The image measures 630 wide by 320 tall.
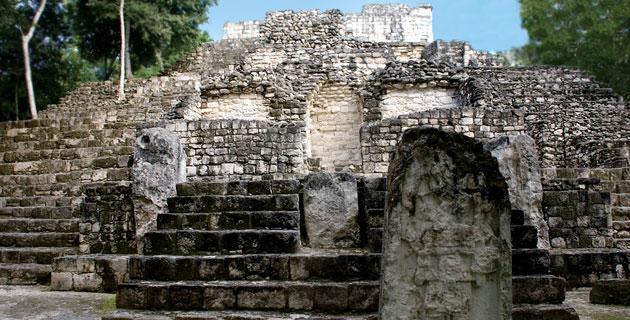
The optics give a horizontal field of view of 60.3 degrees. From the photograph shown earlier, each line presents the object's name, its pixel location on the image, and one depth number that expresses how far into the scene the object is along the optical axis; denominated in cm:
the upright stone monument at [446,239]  261
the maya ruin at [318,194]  271
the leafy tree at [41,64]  1870
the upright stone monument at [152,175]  531
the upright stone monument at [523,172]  539
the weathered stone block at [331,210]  501
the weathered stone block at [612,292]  448
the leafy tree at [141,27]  1936
